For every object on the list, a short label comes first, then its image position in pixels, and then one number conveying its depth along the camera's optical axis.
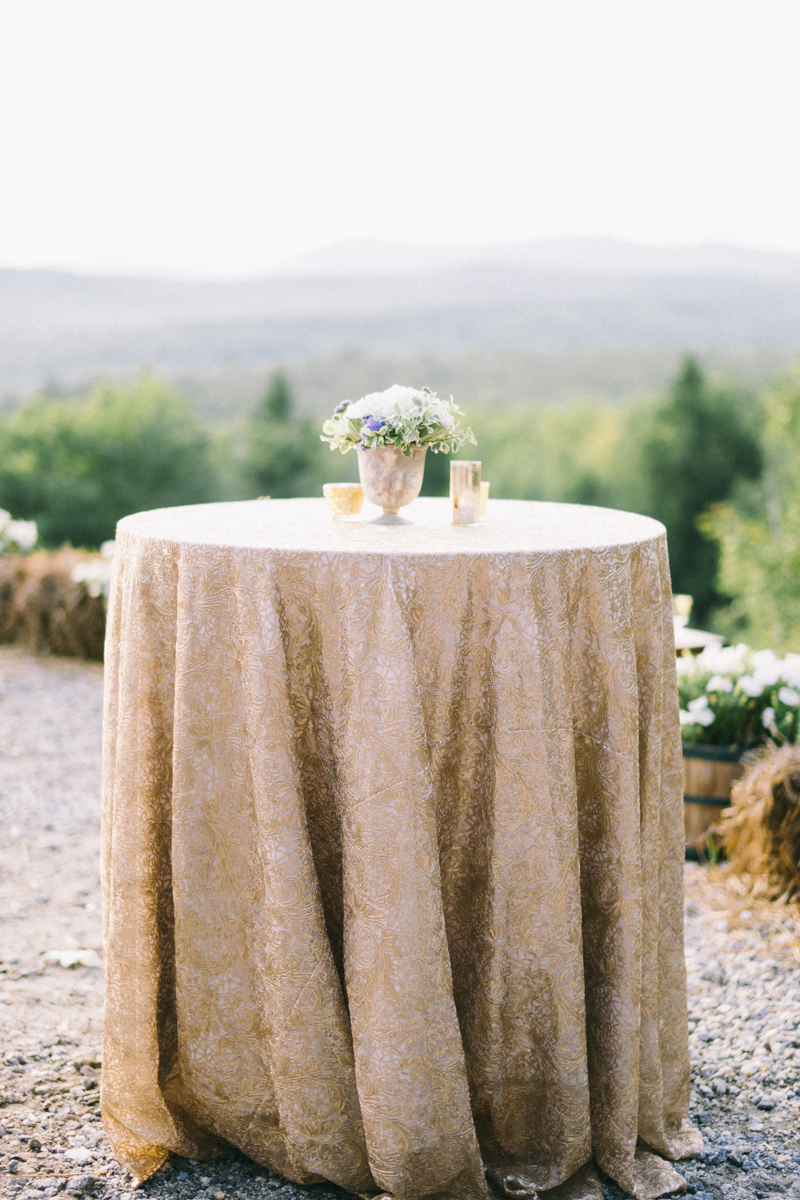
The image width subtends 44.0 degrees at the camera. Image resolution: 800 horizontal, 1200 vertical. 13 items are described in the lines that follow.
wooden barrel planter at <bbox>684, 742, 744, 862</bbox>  3.86
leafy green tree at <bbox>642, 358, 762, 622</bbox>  32.31
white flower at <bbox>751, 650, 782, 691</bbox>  3.87
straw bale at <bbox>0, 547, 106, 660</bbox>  7.54
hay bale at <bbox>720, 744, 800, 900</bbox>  3.50
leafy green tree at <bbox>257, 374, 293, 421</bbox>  43.00
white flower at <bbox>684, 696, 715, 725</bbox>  3.84
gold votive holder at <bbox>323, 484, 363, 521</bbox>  2.52
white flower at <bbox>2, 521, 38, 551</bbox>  8.70
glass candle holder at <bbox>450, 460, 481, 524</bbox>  2.44
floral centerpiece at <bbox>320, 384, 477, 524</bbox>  2.35
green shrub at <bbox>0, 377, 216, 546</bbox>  36.34
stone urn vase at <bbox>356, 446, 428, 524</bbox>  2.41
